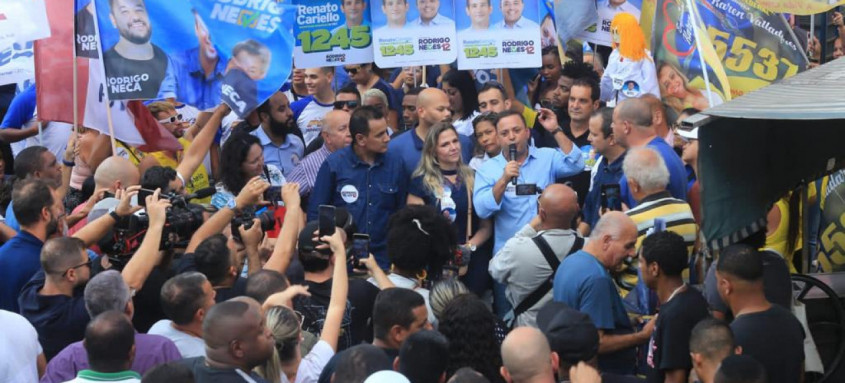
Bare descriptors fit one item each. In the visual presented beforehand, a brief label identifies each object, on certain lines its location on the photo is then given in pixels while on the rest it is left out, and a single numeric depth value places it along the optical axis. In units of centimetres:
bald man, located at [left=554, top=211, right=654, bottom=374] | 720
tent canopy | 702
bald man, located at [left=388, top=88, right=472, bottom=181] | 1006
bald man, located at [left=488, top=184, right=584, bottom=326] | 775
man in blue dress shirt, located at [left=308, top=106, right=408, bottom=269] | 938
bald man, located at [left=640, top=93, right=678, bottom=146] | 990
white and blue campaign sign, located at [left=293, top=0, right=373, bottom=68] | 1148
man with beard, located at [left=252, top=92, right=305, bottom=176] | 1070
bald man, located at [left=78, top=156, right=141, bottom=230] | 873
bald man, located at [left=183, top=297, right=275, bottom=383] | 552
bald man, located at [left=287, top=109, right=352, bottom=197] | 1019
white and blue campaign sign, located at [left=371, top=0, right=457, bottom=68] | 1141
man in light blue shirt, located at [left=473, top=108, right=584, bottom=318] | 920
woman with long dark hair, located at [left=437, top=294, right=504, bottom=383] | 616
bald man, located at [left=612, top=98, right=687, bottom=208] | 907
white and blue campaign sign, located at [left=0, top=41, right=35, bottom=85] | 1102
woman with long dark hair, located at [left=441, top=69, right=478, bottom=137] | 1146
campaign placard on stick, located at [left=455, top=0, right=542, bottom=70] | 1146
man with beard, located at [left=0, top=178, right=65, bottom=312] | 761
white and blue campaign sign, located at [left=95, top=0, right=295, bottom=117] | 985
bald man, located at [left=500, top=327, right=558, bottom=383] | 559
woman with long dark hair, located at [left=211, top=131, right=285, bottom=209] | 958
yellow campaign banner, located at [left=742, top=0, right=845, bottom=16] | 936
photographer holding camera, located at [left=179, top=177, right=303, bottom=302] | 720
